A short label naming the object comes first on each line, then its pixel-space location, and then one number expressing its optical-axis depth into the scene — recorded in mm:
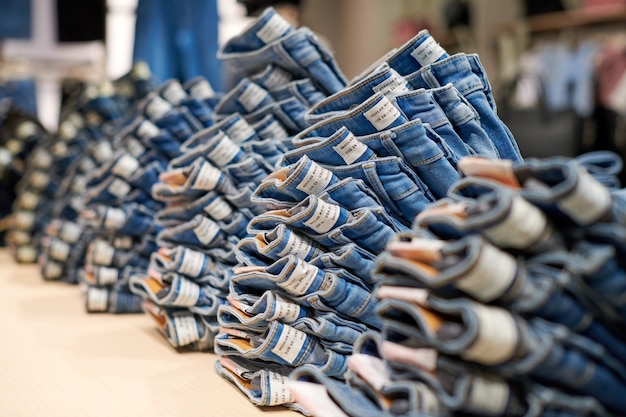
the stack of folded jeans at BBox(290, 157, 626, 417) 438
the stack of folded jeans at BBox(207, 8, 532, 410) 674
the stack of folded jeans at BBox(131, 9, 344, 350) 890
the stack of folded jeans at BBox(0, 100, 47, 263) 1591
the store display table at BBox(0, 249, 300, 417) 700
